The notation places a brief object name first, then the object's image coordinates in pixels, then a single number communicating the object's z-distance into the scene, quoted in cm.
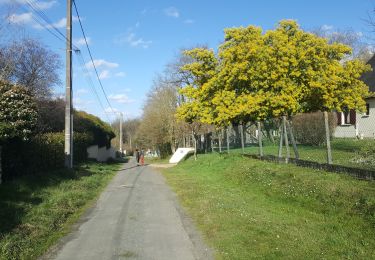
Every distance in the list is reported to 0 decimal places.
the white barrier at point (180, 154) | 4159
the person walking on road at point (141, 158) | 4246
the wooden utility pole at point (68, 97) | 2159
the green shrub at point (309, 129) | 1847
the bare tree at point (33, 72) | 2630
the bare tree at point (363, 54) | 5641
